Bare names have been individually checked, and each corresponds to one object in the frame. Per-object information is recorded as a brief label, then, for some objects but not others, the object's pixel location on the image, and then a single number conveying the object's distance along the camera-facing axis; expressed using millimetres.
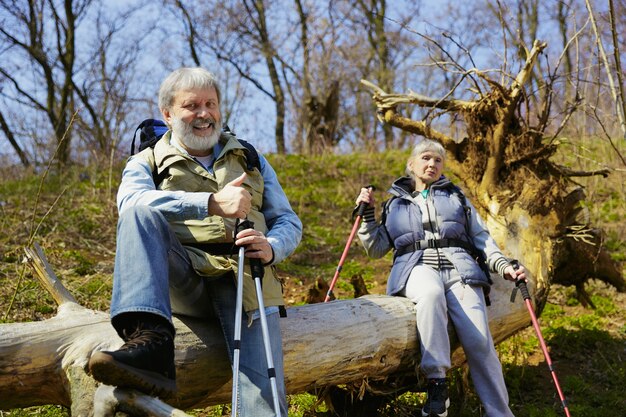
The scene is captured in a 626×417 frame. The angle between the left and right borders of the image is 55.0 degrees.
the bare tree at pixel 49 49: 15352
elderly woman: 4316
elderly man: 2754
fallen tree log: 3053
